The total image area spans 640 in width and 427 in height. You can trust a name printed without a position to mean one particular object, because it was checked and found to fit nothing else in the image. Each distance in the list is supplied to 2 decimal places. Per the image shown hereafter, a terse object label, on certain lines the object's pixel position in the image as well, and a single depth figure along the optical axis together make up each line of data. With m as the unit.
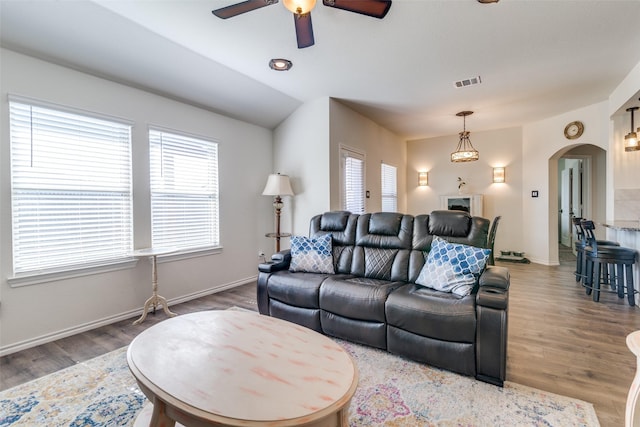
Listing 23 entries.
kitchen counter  3.37
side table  3.09
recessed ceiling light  3.27
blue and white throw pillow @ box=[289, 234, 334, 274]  3.10
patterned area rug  1.67
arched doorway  5.54
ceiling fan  1.71
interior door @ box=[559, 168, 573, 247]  7.50
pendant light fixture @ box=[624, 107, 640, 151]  3.69
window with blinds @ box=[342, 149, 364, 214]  4.74
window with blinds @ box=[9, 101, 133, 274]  2.56
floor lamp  4.38
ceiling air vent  3.71
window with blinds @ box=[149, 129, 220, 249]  3.55
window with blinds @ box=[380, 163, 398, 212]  6.32
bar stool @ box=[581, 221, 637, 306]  3.37
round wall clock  4.96
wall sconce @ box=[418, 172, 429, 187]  7.06
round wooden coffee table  1.11
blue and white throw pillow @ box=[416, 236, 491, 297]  2.28
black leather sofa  1.98
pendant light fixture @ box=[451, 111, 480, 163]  5.01
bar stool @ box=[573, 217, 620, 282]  3.87
